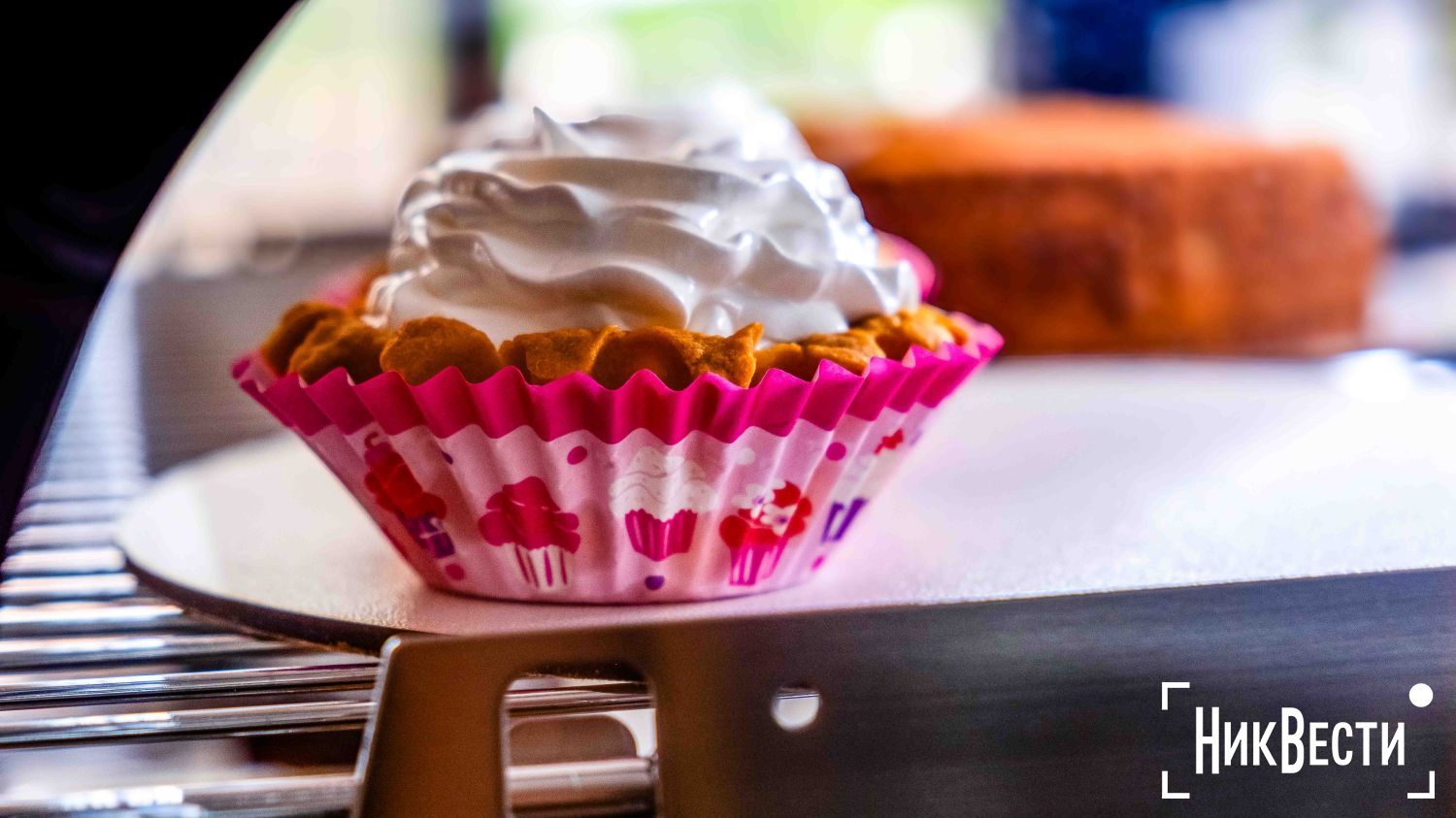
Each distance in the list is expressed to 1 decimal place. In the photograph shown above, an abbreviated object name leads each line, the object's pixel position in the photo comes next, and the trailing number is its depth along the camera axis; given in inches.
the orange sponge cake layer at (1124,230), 23.1
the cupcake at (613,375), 13.2
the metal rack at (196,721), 12.3
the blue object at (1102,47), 40.2
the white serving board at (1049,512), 13.5
